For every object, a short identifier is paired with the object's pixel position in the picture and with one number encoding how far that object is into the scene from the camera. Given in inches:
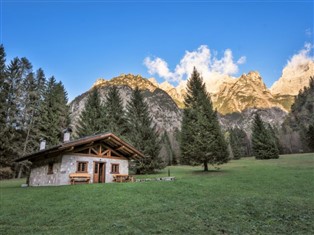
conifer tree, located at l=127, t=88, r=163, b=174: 1156.5
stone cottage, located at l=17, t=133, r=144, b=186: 729.0
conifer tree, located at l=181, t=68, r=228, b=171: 931.3
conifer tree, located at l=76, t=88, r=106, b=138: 1350.9
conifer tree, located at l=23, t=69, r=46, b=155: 1319.6
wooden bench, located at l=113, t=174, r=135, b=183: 840.9
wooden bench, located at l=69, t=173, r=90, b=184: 730.8
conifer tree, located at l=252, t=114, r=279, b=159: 1605.6
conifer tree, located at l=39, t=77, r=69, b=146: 1387.8
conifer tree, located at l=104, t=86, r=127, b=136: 1386.6
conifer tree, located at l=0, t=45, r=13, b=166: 1159.6
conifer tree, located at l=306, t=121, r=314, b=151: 1895.1
